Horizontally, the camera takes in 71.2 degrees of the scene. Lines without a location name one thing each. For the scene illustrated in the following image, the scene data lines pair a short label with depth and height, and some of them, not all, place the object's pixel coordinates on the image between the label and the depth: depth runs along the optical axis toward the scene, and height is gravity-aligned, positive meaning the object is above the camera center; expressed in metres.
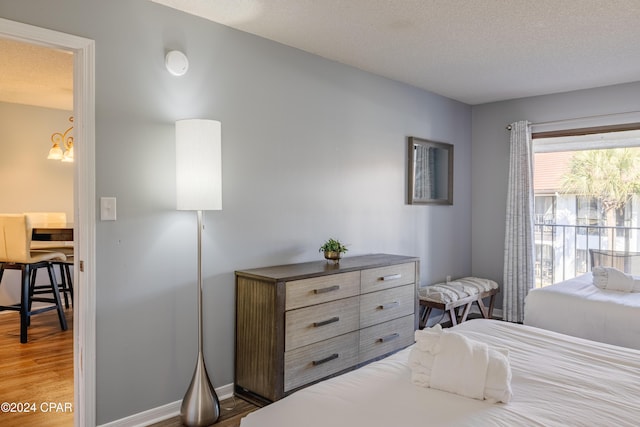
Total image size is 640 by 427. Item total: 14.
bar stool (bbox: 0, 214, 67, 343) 3.96 -0.38
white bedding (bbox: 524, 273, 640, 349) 2.81 -0.68
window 4.50 +0.16
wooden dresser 2.65 -0.71
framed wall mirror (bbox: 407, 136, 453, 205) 4.33 +0.41
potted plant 3.25 -0.28
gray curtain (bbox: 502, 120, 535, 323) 4.68 -0.17
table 3.60 -0.17
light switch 2.36 +0.02
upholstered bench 4.00 -0.78
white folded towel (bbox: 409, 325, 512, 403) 1.51 -0.55
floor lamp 2.41 +0.15
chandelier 5.00 +0.79
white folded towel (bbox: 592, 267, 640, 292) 3.24 -0.51
